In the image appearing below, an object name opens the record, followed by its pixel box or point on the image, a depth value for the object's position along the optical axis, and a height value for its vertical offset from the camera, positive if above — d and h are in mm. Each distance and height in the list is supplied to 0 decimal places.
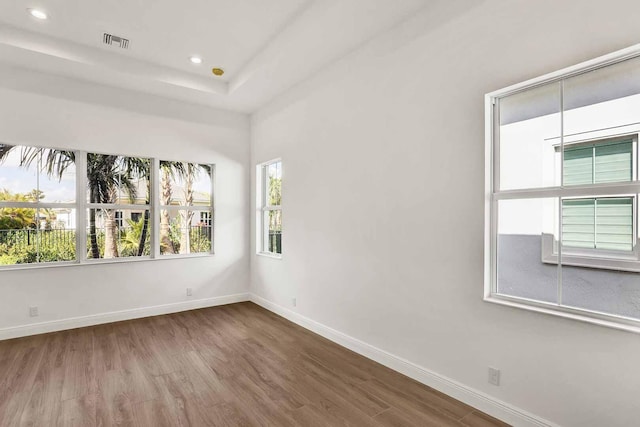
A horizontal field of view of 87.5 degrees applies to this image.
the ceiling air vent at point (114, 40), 3412 +1766
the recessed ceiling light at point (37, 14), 2990 +1774
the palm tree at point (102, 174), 3895 +445
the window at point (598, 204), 1796 +34
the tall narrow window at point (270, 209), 4797 +9
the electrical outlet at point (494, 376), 2197 -1103
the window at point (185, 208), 4668 +23
